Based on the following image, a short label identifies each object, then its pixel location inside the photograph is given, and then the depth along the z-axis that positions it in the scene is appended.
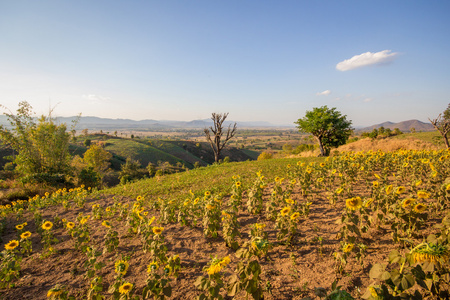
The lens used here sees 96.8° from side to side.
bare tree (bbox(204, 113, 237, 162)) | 26.80
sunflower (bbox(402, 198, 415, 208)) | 3.10
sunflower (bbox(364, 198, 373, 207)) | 3.53
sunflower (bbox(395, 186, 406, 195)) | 3.61
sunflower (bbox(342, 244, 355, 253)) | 2.92
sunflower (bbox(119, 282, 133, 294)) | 2.53
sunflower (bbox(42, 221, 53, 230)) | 4.22
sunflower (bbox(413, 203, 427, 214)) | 2.93
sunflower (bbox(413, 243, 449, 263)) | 1.90
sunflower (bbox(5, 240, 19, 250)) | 3.66
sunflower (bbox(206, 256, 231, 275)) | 2.34
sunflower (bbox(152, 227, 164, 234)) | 3.49
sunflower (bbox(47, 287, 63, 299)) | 2.47
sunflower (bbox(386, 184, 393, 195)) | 3.77
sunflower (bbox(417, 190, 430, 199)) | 3.18
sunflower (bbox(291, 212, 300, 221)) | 3.72
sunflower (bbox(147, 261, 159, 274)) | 2.60
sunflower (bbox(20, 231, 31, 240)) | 4.13
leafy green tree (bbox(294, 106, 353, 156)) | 24.55
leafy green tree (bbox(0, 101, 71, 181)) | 13.30
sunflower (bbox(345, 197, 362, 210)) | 3.38
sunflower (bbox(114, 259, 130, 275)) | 2.71
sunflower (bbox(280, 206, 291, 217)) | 3.81
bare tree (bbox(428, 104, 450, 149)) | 18.93
